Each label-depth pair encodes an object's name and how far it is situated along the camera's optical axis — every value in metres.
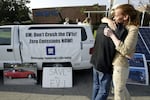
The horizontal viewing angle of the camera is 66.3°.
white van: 2.85
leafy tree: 13.44
